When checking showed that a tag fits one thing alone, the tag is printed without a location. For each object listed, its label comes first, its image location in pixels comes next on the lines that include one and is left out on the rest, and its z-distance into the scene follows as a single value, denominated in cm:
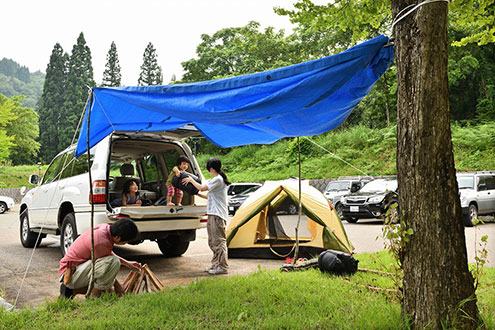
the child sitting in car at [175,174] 682
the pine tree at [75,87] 5418
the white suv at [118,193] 611
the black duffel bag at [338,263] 559
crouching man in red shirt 445
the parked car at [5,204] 2208
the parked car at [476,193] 1297
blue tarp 442
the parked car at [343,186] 1741
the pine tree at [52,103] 5694
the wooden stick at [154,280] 478
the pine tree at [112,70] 6306
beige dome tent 737
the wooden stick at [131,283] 470
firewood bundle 470
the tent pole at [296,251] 627
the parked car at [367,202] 1418
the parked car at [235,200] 1844
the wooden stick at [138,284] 469
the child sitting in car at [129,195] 699
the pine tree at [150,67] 6184
